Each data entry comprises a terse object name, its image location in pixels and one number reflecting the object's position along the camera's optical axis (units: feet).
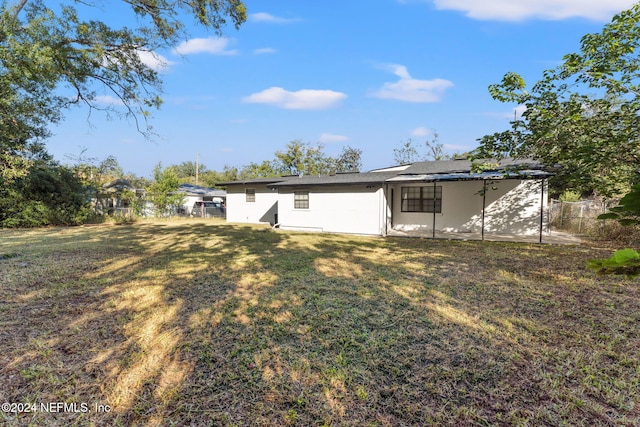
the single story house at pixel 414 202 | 36.45
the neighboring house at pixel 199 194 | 82.43
